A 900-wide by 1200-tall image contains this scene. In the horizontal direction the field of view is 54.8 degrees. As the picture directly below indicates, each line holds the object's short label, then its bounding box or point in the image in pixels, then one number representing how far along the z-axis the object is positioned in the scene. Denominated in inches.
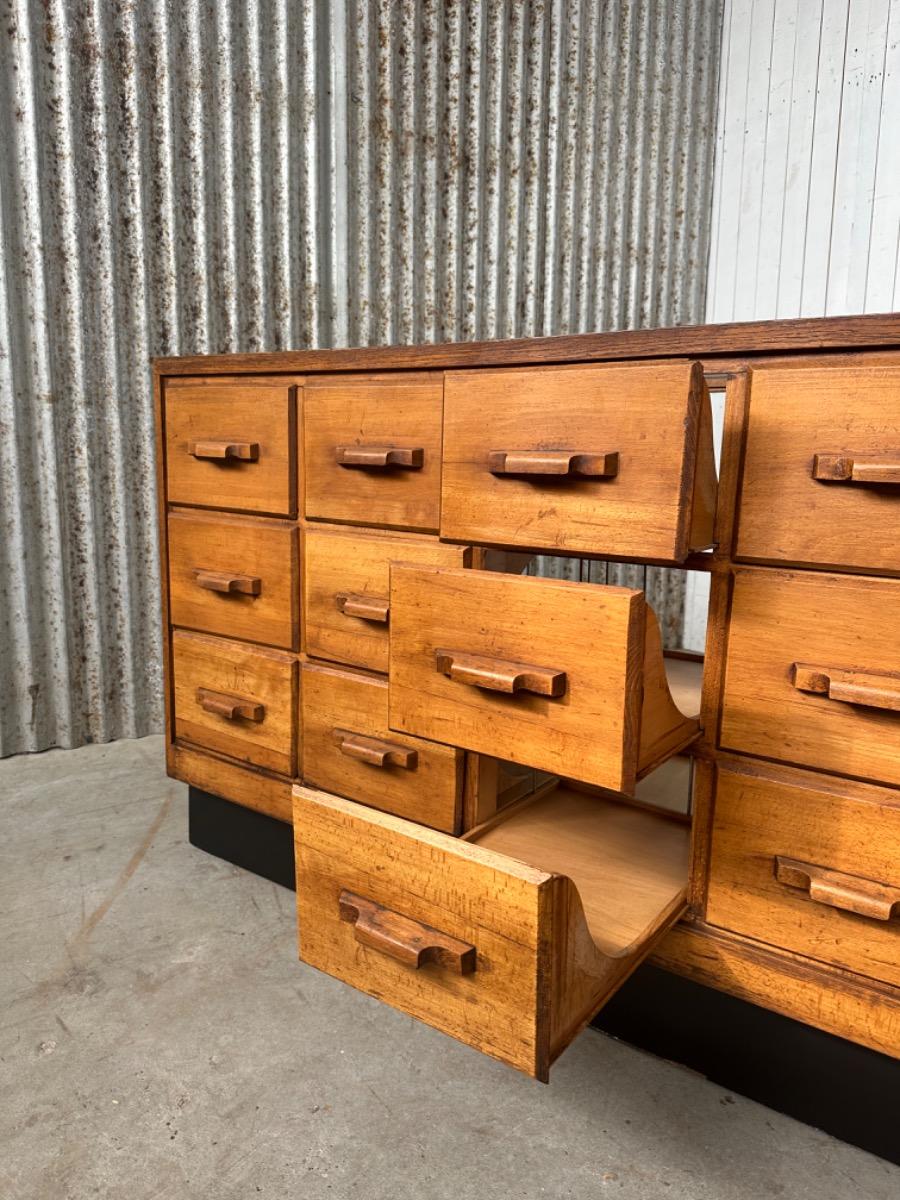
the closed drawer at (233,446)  61.1
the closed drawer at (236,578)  62.4
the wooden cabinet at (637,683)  36.5
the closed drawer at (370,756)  54.9
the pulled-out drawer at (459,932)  33.8
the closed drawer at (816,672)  38.5
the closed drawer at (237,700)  64.2
